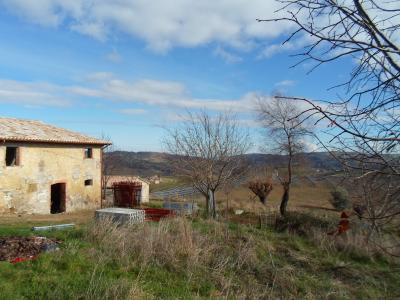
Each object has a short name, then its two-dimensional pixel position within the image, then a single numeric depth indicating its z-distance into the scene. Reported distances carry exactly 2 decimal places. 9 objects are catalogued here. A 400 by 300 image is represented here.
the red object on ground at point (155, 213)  15.64
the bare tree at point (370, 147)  1.99
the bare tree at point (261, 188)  35.88
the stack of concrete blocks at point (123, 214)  13.19
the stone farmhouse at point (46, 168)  21.53
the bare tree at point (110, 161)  55.30
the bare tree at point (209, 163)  18.38
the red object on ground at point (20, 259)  7.30
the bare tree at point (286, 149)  22.75
